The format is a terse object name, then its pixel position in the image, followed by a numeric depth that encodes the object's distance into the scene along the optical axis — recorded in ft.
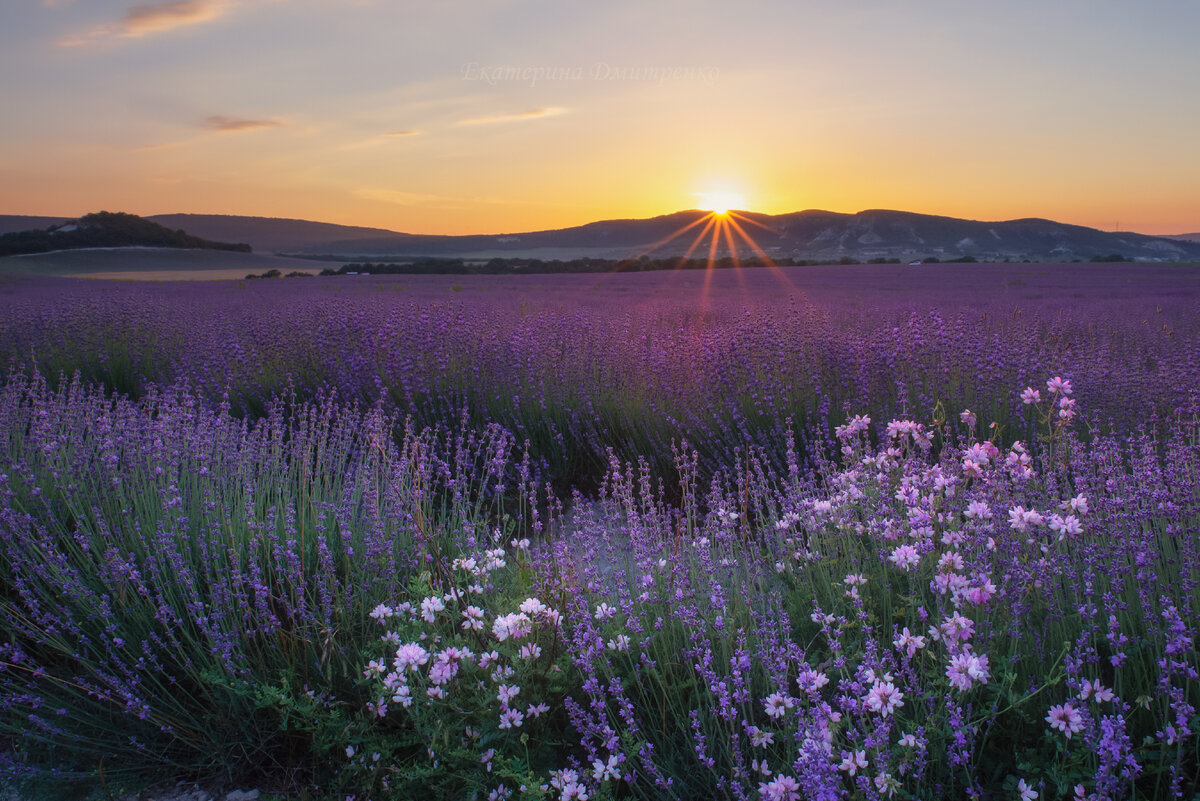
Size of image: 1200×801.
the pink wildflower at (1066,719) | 5.29
